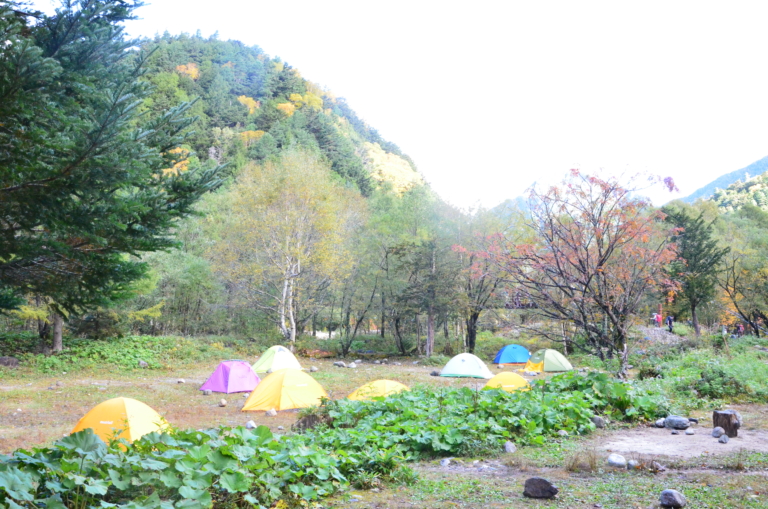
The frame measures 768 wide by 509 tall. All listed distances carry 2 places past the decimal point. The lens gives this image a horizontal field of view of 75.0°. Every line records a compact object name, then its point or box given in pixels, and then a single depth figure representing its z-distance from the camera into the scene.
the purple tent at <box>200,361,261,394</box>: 13.32
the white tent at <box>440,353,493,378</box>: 16.34
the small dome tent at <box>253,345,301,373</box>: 16.28
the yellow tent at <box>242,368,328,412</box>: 10.87
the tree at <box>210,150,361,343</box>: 22.03
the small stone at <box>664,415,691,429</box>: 5.92
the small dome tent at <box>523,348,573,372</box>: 18.02
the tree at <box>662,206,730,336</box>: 19.94
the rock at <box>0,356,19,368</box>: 15.28
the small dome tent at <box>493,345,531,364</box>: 21.80
